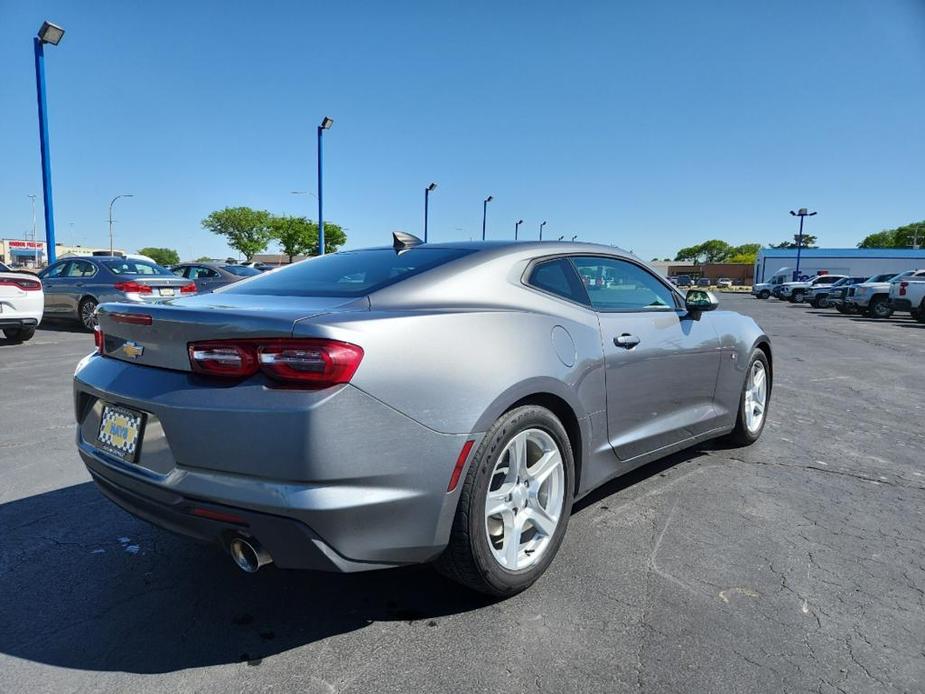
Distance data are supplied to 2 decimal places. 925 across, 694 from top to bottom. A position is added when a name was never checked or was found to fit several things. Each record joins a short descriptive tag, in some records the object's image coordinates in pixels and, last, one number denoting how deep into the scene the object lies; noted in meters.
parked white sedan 9.31
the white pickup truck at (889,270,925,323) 19.02
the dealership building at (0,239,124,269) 102.06
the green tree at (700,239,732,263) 160.75
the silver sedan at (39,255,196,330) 11.81
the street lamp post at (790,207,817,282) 54.22
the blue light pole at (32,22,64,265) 15.18
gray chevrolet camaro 1.97
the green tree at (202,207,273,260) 82.56
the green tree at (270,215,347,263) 76.62
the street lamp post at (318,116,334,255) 24.64
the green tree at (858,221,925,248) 117.06
